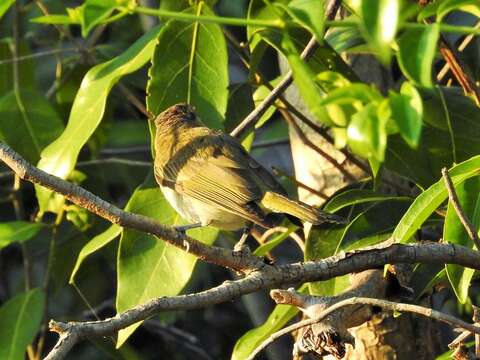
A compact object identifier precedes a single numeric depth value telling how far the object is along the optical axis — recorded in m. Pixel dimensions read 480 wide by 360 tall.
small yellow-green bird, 7.89
